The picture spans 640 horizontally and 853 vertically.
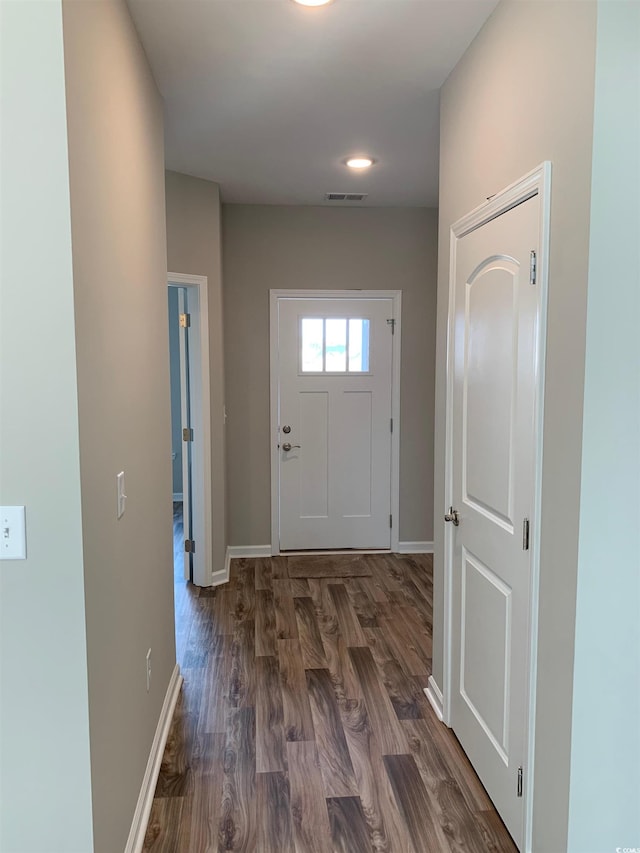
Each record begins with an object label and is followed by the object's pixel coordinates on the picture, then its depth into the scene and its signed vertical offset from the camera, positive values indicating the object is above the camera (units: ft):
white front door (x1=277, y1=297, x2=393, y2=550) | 15.08 -0.98
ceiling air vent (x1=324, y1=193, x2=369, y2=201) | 13.67 +4.17
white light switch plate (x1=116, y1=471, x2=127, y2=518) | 5.59 -1.12
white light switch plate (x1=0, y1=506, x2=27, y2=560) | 4.27 -1.13
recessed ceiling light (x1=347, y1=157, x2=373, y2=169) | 11.04 +4.03
